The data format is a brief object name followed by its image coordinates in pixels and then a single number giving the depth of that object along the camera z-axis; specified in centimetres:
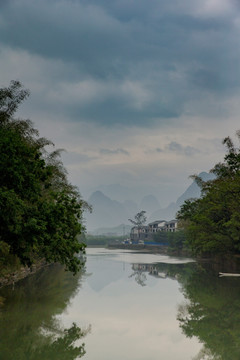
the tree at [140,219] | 17698
